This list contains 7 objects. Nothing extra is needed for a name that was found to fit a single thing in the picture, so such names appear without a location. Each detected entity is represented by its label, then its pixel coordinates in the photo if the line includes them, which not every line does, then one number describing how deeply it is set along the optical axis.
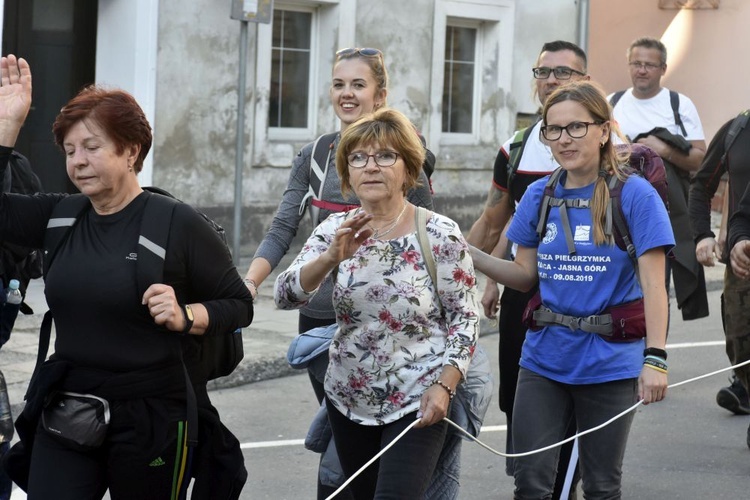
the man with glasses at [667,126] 11.14
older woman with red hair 5.62
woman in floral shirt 6.18
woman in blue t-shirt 6.84
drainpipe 25.83
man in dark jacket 10.00
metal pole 19.20
